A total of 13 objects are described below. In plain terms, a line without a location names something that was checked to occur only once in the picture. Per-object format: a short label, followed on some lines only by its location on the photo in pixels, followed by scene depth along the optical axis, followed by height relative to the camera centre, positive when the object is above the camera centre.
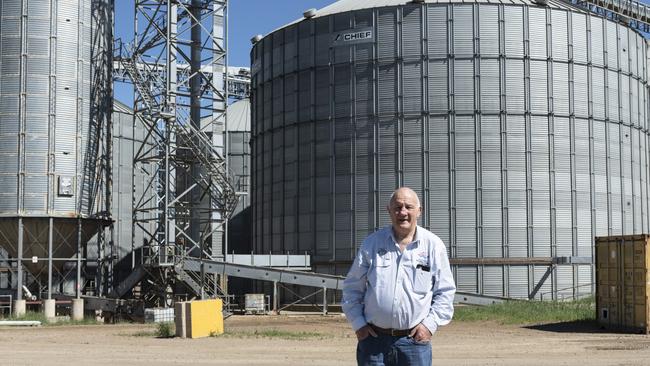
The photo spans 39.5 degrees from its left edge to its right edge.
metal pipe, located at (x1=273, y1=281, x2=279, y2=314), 48.41 -3.09
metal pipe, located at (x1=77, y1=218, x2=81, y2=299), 45.59 -0.81
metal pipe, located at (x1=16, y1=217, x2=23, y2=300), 44.66 -0.87
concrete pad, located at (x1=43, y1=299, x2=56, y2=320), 43.34 -3.15
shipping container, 31.72 -1.52
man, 7.36 -0.41
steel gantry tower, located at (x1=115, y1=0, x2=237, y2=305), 48.38 +5.45
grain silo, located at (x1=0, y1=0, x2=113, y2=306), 45.72 +5.43
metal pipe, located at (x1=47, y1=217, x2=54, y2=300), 45.03 -0.74
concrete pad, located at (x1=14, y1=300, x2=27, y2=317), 43.51 -3.11
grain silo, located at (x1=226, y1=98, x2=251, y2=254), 70.19 +5.11
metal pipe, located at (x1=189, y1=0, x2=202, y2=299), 52.19 +8.31
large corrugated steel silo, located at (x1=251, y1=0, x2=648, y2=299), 52.66 +6.36
